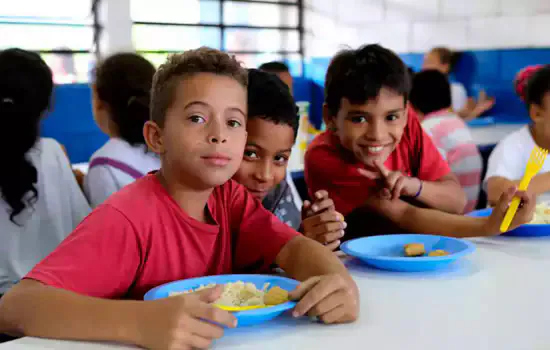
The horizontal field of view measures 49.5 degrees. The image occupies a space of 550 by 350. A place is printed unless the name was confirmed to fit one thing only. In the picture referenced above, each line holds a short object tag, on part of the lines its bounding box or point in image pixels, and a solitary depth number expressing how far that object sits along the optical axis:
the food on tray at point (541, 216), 1.74
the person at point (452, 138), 3.23
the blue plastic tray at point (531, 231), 1.63
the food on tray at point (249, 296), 1.02
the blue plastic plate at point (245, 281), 0.94
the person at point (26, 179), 1.88
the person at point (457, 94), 5.74
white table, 0.90
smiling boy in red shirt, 1.74
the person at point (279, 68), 3.28
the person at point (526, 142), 2.45
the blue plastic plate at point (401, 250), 1.28
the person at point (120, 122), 2.12
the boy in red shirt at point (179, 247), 0.90
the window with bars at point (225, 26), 6.30
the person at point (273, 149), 1.49
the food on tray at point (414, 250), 1.40
